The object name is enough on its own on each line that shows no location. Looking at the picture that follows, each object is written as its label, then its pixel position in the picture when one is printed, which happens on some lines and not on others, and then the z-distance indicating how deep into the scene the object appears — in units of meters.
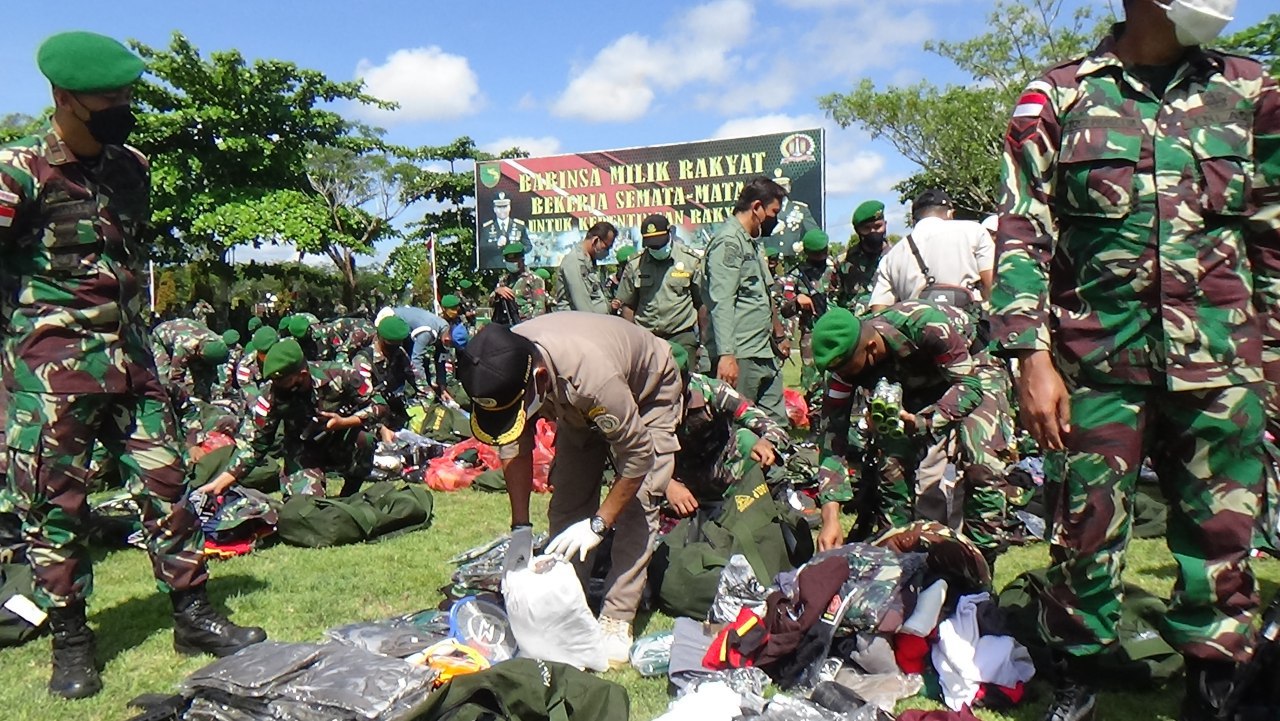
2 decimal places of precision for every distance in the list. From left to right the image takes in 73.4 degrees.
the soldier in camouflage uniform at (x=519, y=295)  10.03
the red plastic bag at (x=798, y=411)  8.26
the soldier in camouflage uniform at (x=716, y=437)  4.34
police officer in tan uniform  2.73
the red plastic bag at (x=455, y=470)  6.74
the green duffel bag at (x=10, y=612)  3.59
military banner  13.48
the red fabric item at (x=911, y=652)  2.94
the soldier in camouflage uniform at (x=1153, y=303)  2.14
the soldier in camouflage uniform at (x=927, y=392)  3.53
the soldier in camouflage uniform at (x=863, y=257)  6.63
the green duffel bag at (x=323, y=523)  5.10
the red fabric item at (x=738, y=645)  3.05
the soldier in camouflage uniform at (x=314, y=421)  5.61
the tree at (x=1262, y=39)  10.90
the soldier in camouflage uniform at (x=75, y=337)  3.01
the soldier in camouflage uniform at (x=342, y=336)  8.80
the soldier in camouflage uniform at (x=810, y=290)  8.25
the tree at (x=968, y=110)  23.34
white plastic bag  3.04
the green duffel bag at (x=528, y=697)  2.46
